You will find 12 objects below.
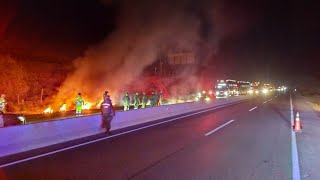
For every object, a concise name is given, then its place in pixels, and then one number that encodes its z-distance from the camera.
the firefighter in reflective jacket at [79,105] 12.47
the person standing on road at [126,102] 15.69
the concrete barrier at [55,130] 5.89
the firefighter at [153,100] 17.91
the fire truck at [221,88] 32.48
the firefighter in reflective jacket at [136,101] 16.91
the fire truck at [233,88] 39.48
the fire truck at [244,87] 50.93
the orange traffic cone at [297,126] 9.24
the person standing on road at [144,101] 17.39
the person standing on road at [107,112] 8.49
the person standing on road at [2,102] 9.58
